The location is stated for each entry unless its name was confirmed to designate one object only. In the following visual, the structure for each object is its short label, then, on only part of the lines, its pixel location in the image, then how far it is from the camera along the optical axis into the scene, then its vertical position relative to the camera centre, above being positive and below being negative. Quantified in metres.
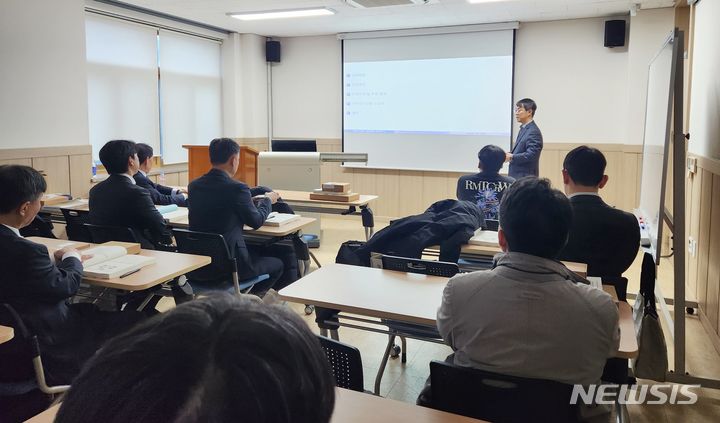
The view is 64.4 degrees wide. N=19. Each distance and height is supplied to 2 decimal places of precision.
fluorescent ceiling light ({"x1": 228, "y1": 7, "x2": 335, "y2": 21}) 6.48 +1.52
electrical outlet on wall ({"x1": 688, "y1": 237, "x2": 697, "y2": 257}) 4.14 -0.74
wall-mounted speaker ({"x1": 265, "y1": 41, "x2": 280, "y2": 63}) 8.38 +1.37
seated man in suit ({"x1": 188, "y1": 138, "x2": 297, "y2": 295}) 3.49 -0.38
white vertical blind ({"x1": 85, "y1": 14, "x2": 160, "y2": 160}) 6.17 +0.71
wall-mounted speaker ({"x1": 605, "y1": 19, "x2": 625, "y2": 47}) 6.56 +1.29
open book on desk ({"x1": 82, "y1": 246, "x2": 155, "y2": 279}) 2.54 -0.55
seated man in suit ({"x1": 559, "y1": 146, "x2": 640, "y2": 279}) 2.59 -0.37
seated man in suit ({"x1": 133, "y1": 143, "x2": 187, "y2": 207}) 4.64 -0.37
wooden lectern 5.55 -0.18
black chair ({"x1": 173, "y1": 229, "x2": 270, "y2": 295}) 3.27 -0.67
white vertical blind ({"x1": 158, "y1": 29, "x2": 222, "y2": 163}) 7.16 +0.68
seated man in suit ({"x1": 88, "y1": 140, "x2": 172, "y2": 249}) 3.45 -0.34
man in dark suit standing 5.60 -0.01
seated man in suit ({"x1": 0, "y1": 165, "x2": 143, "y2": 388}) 2.18 -0.55
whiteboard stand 2.71 -0.32
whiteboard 2.90 +0.03
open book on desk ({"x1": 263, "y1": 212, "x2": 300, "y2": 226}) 3.87 -0.52
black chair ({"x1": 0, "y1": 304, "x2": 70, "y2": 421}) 2.04 -0.81
